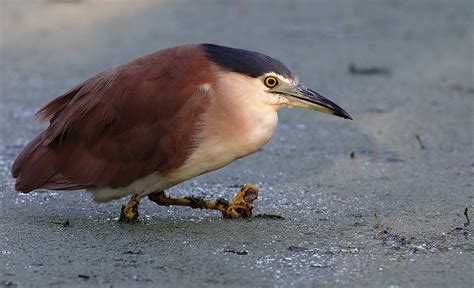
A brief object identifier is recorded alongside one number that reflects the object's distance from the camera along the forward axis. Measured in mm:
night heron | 6613
